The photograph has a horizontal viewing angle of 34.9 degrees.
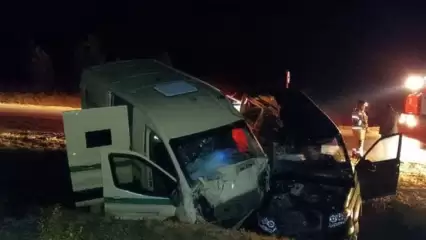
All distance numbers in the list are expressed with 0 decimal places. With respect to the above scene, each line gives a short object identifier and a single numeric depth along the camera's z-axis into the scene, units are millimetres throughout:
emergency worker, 14086
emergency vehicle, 13078
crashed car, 8508
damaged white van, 8664
